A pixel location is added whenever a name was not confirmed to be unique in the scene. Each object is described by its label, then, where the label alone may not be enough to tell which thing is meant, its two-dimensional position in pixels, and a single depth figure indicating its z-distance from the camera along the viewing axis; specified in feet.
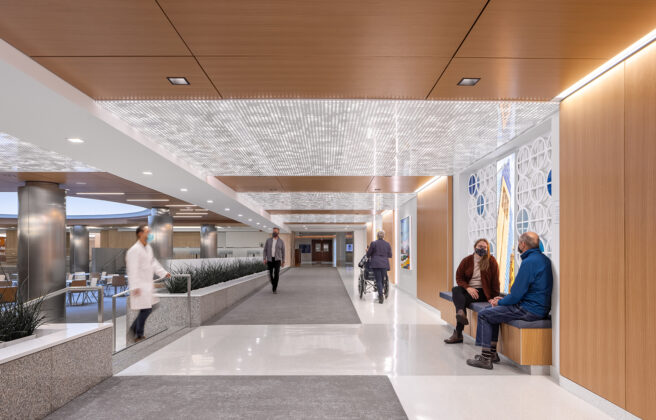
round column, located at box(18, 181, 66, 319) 28.32
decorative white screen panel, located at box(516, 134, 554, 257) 16.78
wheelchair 33.63
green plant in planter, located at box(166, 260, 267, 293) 22.54
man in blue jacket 13.79
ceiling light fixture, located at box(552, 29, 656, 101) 9.16
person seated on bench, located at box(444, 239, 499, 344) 17.44
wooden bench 13.75
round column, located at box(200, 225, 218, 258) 82.79
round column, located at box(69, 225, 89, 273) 74.54
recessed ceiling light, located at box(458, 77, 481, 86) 11.34
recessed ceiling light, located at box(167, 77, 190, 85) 11.30
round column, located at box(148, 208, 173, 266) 49.08
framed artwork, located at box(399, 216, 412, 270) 38.43
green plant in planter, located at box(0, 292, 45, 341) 10.19
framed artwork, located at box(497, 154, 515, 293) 20.17
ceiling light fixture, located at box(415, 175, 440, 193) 28.73
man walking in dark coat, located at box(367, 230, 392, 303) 31.14
